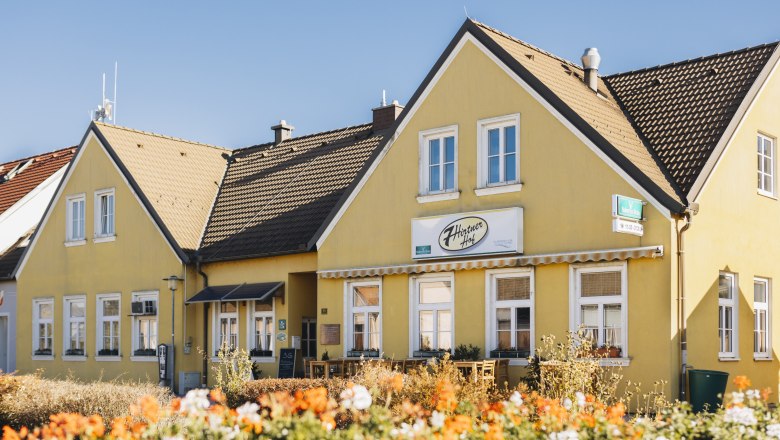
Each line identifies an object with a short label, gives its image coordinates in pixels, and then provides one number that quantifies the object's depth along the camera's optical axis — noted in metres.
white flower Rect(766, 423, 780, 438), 9.05
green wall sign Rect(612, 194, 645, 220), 17.44
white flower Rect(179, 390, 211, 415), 8.48
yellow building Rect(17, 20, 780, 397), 18.67
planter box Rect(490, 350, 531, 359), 19.88
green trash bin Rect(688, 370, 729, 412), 17.64
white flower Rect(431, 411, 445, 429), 8.30
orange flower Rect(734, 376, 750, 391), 10.05
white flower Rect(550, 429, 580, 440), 8.28
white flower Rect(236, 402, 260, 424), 8.24
